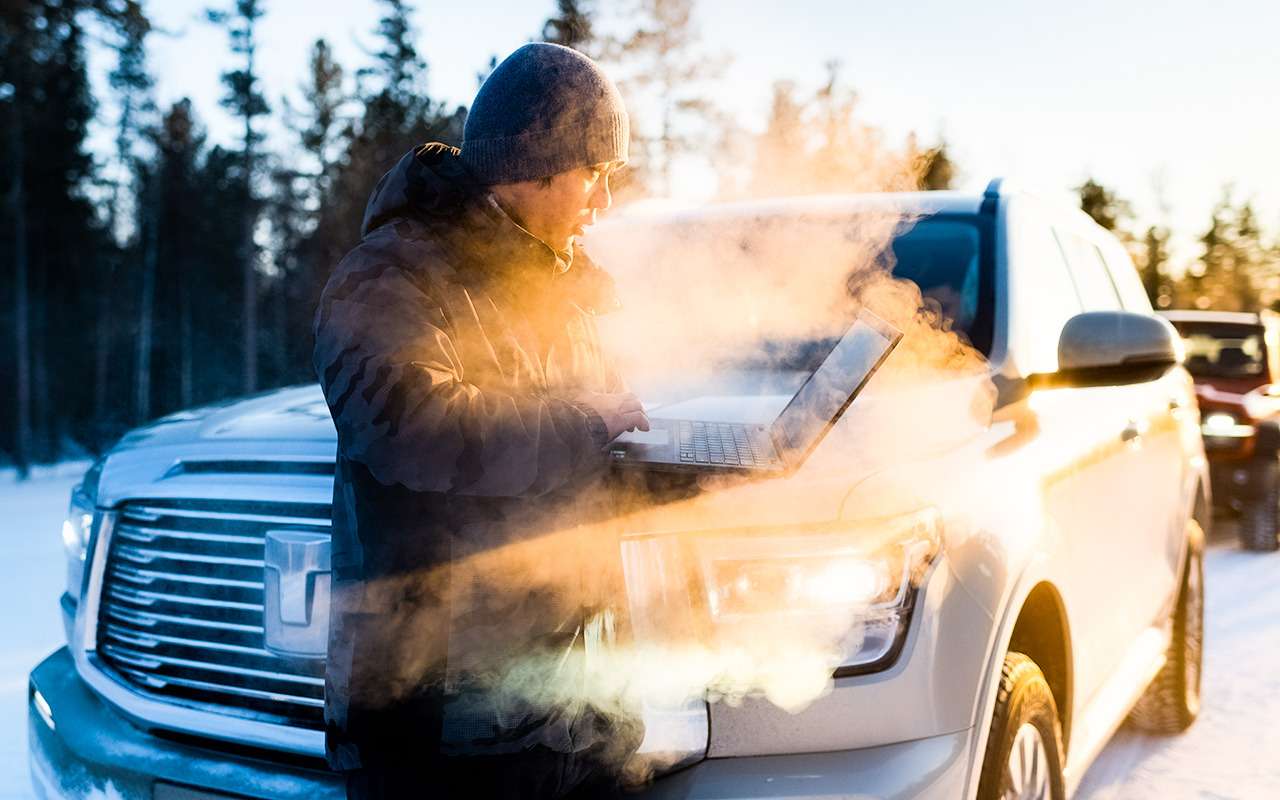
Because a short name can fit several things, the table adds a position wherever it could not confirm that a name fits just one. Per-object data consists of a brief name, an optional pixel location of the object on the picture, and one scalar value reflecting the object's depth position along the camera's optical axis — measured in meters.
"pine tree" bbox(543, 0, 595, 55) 13.60
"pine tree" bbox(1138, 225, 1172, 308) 67.88
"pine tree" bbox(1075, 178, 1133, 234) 56.31
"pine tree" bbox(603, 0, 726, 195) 22.84
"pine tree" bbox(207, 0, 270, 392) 31.89
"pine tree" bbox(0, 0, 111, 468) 26.78
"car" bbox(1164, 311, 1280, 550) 8.54
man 1.42
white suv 1.77
